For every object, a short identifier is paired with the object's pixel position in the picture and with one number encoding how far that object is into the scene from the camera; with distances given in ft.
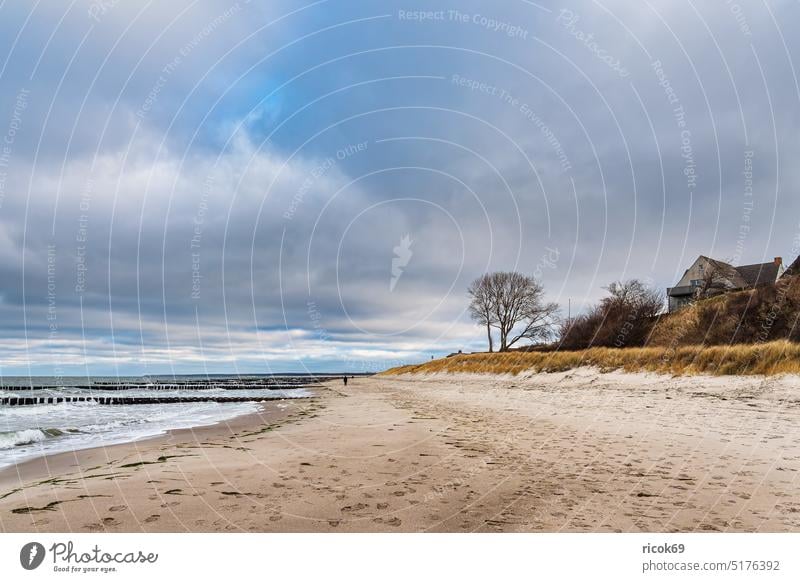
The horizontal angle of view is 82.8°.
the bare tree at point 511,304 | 215.92
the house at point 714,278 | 171.22
